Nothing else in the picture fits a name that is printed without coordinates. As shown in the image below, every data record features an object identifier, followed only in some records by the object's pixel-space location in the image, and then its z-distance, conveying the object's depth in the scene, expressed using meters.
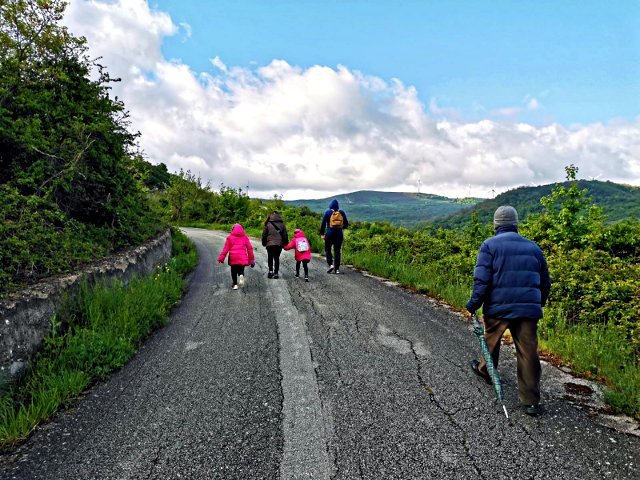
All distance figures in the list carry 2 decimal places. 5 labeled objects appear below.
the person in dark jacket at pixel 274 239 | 9.86
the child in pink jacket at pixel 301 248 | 9.70
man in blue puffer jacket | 3.62
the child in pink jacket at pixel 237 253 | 8.78
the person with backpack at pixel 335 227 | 10.28
